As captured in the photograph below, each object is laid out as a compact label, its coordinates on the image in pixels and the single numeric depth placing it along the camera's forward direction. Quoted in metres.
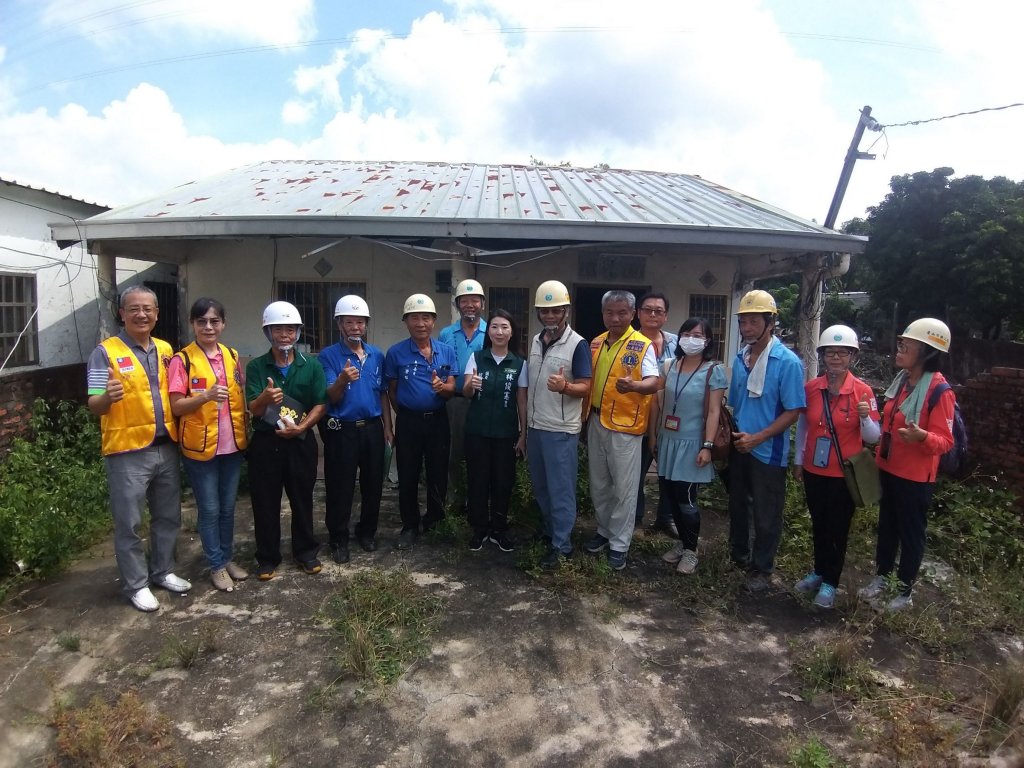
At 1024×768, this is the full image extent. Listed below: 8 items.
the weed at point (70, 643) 3.08
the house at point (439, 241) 5.41
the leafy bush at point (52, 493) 3.78
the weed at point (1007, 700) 2.59
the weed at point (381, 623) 2.86
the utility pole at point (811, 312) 6.00
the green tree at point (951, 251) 13.85
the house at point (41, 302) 6.03
